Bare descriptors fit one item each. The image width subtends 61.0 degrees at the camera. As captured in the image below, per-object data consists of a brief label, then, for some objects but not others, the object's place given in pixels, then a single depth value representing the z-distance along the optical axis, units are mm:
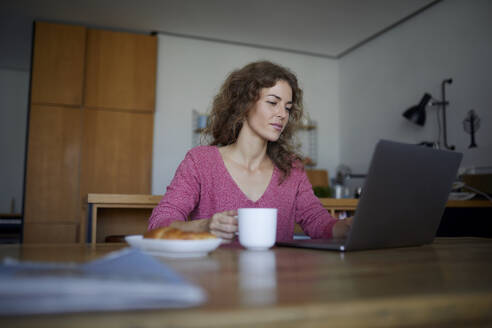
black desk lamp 3745
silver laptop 836
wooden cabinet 3979
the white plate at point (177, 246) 695
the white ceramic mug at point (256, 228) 862
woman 1450
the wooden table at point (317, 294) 330
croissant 730
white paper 316
